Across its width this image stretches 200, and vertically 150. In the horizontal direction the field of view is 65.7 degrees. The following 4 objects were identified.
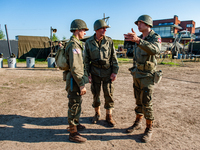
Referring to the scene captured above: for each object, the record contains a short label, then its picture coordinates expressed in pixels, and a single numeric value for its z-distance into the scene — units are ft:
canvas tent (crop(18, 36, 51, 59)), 68.23
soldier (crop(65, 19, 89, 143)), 8.46
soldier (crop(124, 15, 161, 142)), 9.47
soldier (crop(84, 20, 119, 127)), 11.16
